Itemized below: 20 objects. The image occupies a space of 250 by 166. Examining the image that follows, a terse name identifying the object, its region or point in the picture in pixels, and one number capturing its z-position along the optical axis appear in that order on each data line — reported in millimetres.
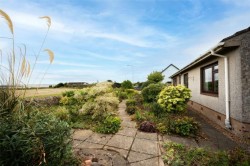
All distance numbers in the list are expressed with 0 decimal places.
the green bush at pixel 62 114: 3957
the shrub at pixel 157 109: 5099
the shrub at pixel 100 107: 4346
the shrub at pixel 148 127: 3646
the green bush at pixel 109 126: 3520
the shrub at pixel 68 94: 7021
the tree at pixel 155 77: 10588
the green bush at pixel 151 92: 7181
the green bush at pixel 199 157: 2121
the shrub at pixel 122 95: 10172
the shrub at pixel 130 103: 6317
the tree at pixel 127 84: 13029
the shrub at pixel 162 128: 3604
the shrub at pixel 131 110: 5375
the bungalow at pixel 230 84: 3404
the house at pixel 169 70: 18625
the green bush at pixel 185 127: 3487
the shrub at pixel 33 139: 1369
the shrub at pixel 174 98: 5186
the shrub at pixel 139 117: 4463
